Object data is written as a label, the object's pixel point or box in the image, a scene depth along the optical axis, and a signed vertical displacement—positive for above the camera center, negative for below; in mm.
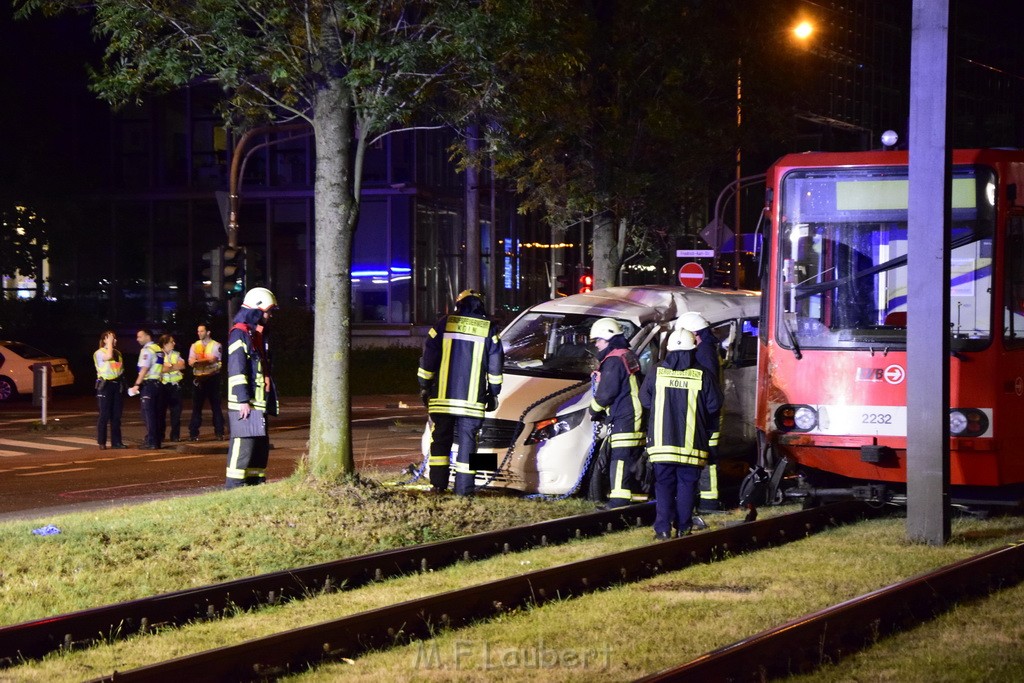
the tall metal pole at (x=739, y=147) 27406 +3526
